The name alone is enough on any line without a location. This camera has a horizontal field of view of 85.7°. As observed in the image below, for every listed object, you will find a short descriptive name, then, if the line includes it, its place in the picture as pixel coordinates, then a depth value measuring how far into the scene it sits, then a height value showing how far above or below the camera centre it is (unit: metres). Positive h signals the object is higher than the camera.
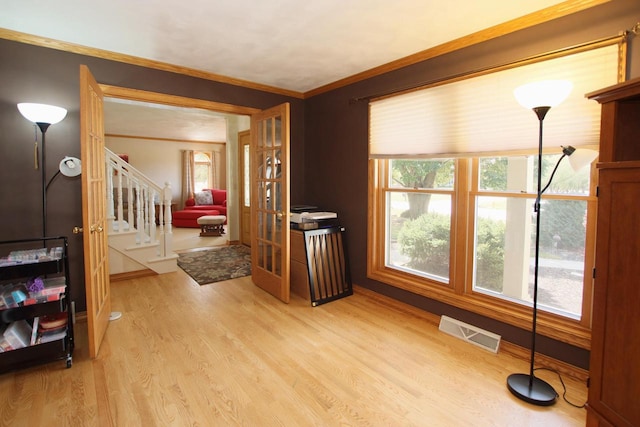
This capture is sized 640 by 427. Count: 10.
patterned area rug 4.48 -1.04
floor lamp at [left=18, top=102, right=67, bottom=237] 2.43 +0.54
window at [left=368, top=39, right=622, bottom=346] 2.21 +0.02
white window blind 2.11 +0.61
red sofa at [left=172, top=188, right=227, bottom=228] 8.59 -0.41
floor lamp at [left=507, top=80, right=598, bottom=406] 1.86 +0.19
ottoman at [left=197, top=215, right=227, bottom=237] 7.41 -0.70
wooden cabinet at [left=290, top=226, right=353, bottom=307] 3.54 -0.76
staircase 4.38 -0.48
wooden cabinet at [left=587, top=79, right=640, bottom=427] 1.41 -0.31
